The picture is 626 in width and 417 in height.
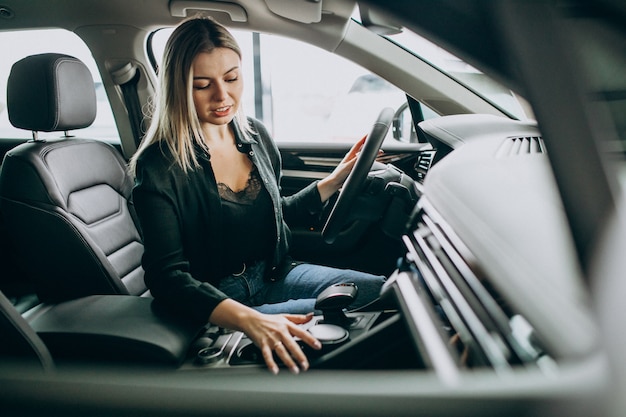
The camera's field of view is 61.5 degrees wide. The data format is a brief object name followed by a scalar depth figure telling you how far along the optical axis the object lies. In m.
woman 1.24
